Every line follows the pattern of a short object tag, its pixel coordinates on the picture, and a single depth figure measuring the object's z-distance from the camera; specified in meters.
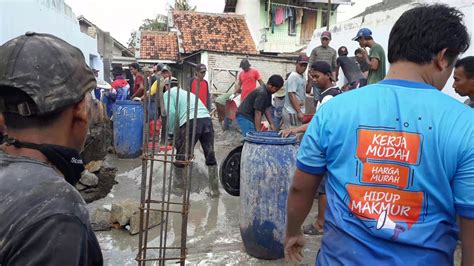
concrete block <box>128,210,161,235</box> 4.26
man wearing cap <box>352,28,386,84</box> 5.04
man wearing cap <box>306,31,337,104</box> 8.11
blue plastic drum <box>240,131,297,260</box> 3.52
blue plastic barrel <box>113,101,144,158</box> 7.50
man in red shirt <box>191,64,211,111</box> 8.79
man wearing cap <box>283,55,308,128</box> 6.35
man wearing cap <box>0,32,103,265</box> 0.89
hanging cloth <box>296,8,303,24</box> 21.58
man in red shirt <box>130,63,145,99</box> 8.91
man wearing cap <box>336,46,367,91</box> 6.64
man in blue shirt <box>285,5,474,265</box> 1.41
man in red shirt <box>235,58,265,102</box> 9.45
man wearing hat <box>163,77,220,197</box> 5.49
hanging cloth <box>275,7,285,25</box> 21.44
